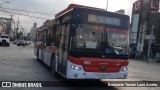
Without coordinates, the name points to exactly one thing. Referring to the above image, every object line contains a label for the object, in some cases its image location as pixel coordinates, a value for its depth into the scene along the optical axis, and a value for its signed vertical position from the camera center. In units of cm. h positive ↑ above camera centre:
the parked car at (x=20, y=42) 3565 -134
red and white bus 538 -23
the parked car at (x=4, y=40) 2722 -61
